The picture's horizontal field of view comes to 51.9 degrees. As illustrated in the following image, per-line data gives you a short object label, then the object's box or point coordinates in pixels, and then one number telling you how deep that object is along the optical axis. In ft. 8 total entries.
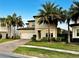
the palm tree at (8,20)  66.61
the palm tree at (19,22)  67.91
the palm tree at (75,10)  45.17
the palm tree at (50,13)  50.72
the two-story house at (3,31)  72.99
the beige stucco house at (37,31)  57.18
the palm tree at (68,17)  46.60
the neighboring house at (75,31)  51.46
